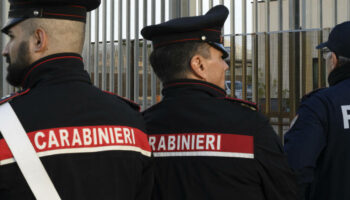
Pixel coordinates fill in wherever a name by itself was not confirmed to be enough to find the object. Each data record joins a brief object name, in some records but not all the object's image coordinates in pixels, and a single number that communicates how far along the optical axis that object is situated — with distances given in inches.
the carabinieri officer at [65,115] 77.3
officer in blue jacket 107.0
